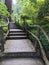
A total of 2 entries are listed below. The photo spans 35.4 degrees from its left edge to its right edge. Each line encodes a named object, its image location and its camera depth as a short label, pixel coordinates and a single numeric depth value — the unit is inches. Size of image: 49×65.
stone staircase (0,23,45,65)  106.1
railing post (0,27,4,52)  117.0
